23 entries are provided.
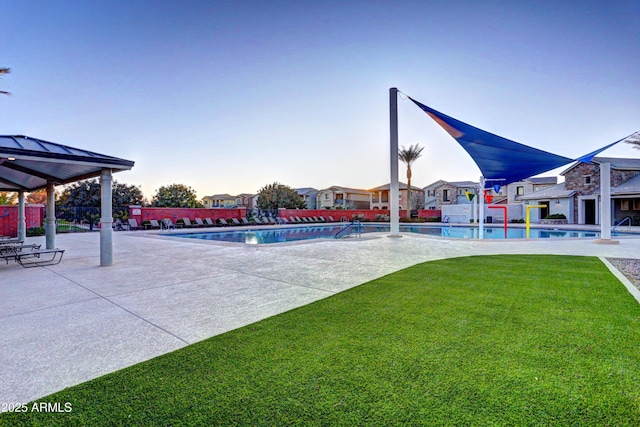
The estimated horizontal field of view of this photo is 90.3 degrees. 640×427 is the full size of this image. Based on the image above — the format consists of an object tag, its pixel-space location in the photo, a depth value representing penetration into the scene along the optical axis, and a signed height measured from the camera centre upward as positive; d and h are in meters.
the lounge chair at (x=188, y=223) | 24.80 -0.73
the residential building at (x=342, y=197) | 52.66 +2.48
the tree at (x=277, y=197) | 38.47 +1.91
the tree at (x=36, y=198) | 50.46 +2.94
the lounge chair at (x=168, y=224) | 23.09 -0.71
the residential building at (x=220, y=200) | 65.03 +2.74
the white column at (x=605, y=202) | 11.96 +0.24
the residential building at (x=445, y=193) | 44.66 +2.55
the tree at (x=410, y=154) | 37.69 +6.77
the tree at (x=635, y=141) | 20.89 +4.51
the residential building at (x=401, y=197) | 50.91 +2.26
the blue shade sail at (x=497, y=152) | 11.15 +2.17
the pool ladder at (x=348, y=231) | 17.45 -1.33
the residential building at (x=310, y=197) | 57.95 +2.87
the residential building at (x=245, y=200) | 60.74 +2.66
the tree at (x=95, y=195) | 30.41 +2.02
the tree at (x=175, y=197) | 33.75 +1.85
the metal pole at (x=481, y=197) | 15.87 +0.65
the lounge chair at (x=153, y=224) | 22.93 -0.70
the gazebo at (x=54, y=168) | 6.68 +1.23
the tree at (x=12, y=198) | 40.78 +2.44
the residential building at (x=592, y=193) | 24.92 +1.29
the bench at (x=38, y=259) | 7.40 -1.20
